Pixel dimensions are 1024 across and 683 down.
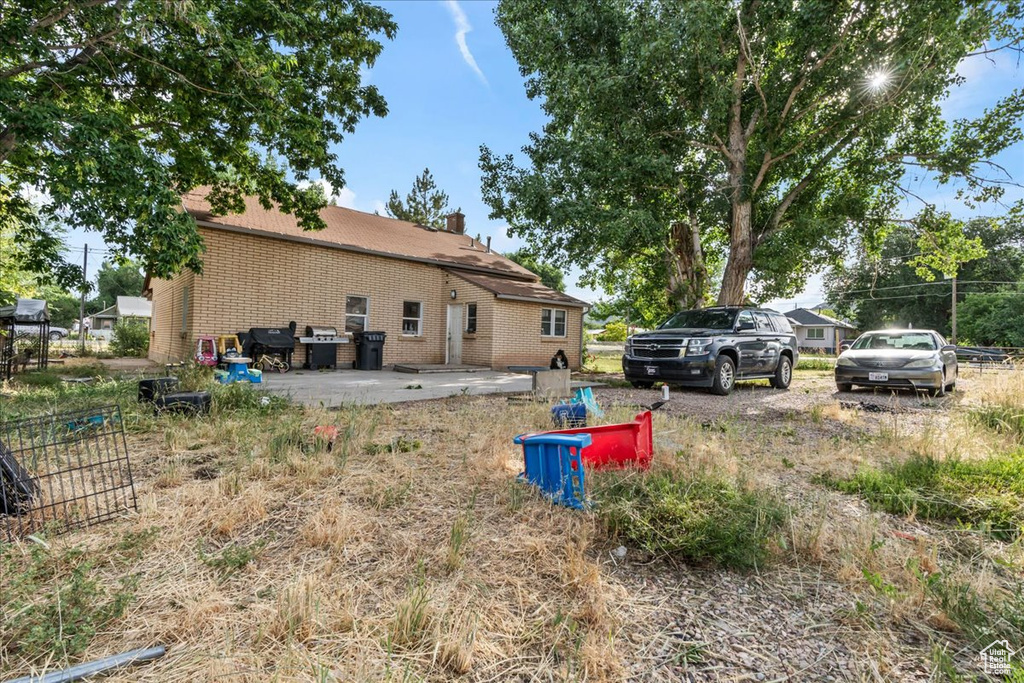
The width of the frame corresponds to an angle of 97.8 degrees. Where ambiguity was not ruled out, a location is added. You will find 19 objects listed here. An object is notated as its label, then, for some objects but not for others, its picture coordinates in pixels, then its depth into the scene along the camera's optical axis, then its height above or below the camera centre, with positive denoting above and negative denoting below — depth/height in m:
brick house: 12.11 +1.60
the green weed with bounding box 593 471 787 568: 2.58 -1.03
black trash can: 13.78 -0.17
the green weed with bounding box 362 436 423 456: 4.50 -1.06
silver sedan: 9.72 -0.18
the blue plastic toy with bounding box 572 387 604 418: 5.56 -0.69
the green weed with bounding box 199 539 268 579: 2.34 -1.17
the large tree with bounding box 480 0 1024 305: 10.27 +6.22
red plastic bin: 3.58 -0.80
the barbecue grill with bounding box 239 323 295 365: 11.88 -0.04
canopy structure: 9.70 +0.07
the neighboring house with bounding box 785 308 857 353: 50.22 +2.62
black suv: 9.52 +0.01
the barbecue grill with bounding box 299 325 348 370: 13.10 -0.08
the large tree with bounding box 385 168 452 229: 37.47 +11.89
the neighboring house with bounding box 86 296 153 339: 40.41 +2.91
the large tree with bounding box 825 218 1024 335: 36.22 +6.52
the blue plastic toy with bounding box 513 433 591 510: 3.15 -0.87
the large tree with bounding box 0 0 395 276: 6.73 +4.73
